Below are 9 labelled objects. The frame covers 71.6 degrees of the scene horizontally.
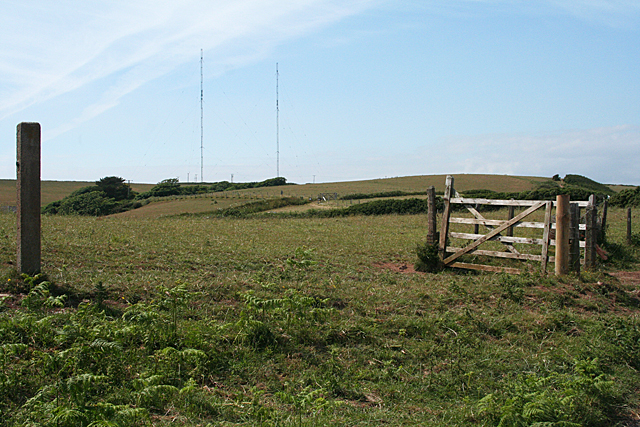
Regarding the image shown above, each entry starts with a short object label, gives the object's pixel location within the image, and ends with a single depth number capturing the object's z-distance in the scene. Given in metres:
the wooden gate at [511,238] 9.70
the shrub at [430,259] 11.38
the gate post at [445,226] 11.49
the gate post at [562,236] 9.64
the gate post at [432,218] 11.62
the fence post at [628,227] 15.40
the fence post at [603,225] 13.52
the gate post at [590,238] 10.74
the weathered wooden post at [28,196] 6.93
